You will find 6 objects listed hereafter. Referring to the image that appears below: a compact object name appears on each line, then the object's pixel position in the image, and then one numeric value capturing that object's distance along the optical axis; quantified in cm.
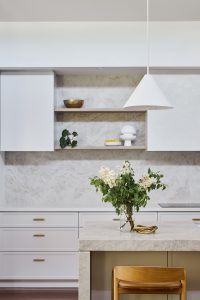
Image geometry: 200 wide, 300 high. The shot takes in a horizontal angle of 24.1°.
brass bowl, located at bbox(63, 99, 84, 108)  524
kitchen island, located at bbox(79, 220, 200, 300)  289
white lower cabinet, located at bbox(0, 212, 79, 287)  487
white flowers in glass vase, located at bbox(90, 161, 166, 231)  304
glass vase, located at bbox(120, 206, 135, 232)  313
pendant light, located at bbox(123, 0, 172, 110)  306
